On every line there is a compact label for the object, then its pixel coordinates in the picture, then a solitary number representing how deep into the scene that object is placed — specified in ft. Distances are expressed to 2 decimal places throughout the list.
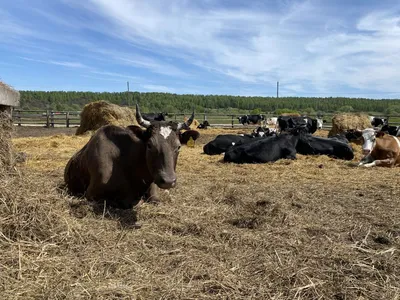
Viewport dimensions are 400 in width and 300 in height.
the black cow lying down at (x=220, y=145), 40.37
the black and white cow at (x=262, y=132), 52.31
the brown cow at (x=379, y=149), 32.48
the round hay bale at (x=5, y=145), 13.70
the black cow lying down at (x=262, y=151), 34.22
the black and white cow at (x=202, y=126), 86.58
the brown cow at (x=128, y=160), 15.80
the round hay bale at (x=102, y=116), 60.75
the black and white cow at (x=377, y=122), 85.97
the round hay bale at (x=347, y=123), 63.52
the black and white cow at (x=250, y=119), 109.19
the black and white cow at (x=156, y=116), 76.00
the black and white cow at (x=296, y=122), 74.59
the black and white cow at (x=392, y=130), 62.49
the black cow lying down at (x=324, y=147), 37.78
